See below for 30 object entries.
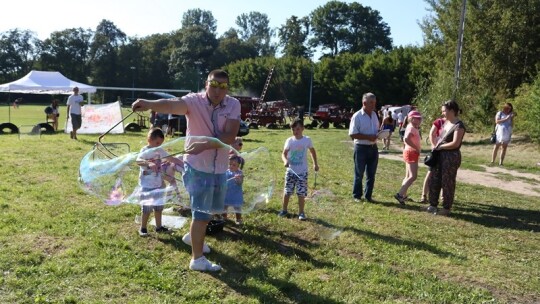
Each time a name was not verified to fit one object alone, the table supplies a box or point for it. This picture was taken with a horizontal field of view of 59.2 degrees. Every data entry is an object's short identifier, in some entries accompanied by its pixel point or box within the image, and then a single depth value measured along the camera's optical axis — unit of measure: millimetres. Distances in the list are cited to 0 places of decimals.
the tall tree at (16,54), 90000
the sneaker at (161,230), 5770
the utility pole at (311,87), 57012
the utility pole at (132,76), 82569
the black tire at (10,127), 18859
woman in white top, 13055
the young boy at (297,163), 6523
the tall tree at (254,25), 123188
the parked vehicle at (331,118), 33062
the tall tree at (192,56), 82312
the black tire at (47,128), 20219
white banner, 19516
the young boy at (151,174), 4801
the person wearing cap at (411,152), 8078
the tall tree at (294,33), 88812
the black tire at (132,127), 21906
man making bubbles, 4285
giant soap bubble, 4348
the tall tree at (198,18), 126812
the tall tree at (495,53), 23688
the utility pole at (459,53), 22744
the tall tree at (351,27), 87938
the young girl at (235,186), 4988
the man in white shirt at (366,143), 7809
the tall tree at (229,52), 89000
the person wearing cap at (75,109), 15867
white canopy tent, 21344
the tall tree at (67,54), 85562
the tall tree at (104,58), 82312
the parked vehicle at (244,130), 19250
